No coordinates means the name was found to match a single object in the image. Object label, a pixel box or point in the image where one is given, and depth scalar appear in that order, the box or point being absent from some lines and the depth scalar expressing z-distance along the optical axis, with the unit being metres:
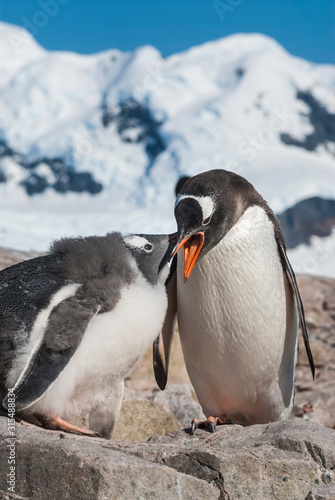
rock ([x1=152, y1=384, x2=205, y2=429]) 7.56
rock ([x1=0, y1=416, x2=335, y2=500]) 3.94
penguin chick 4.61
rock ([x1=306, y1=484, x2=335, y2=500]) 4.04
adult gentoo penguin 6.03
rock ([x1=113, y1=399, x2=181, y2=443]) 6.44
